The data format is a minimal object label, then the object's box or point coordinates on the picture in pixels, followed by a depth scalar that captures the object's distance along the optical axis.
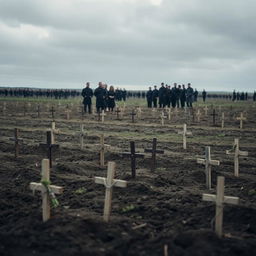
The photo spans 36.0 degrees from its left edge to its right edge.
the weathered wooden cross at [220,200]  5.52
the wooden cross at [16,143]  11.21
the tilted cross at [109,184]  6.12
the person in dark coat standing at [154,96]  33.84
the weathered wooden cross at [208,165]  8.29
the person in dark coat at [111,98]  28.10
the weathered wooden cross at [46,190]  6.04
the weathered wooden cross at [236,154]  9.05
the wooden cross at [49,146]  9.86
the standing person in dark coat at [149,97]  35.50
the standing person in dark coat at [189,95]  31.04
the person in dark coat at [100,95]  25.52
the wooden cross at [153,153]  9.52
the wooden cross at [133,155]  8.95
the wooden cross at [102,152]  10.37
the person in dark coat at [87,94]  26.55
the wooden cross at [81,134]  12.61
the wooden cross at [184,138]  13.17
